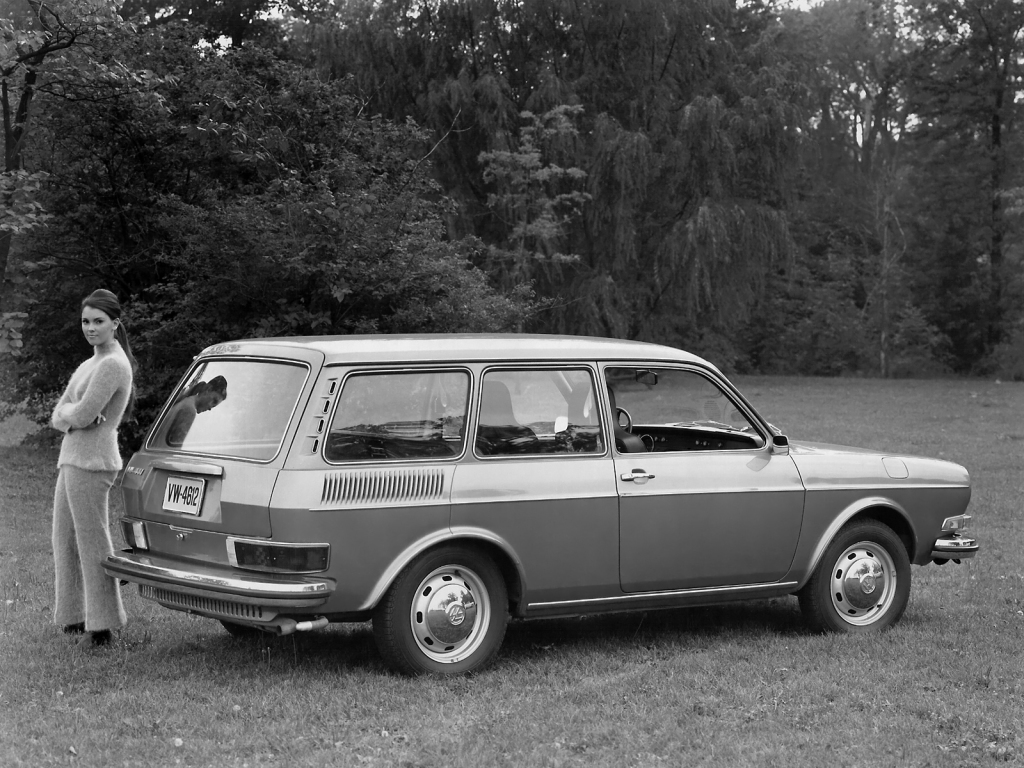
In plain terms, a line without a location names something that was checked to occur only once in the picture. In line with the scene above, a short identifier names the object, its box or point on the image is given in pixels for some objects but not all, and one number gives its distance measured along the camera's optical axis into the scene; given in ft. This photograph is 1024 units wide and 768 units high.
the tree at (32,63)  43.47
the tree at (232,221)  45.52
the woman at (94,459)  22.35
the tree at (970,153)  157.58
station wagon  19.72
